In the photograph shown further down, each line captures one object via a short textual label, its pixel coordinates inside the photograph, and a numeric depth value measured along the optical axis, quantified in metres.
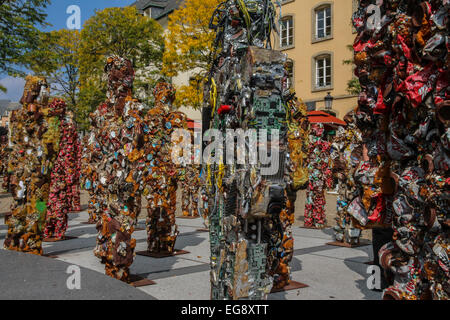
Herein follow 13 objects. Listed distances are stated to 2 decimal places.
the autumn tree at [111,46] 25.56
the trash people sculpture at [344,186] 7.44
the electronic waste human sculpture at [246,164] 2.82
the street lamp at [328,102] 16.71
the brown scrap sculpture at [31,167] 6.13
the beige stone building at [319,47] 22.25
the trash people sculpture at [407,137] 2.33
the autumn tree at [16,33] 12.16
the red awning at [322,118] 15.31
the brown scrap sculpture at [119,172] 4.81
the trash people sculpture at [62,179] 8.21
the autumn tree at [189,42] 21.03
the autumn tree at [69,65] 27.06
